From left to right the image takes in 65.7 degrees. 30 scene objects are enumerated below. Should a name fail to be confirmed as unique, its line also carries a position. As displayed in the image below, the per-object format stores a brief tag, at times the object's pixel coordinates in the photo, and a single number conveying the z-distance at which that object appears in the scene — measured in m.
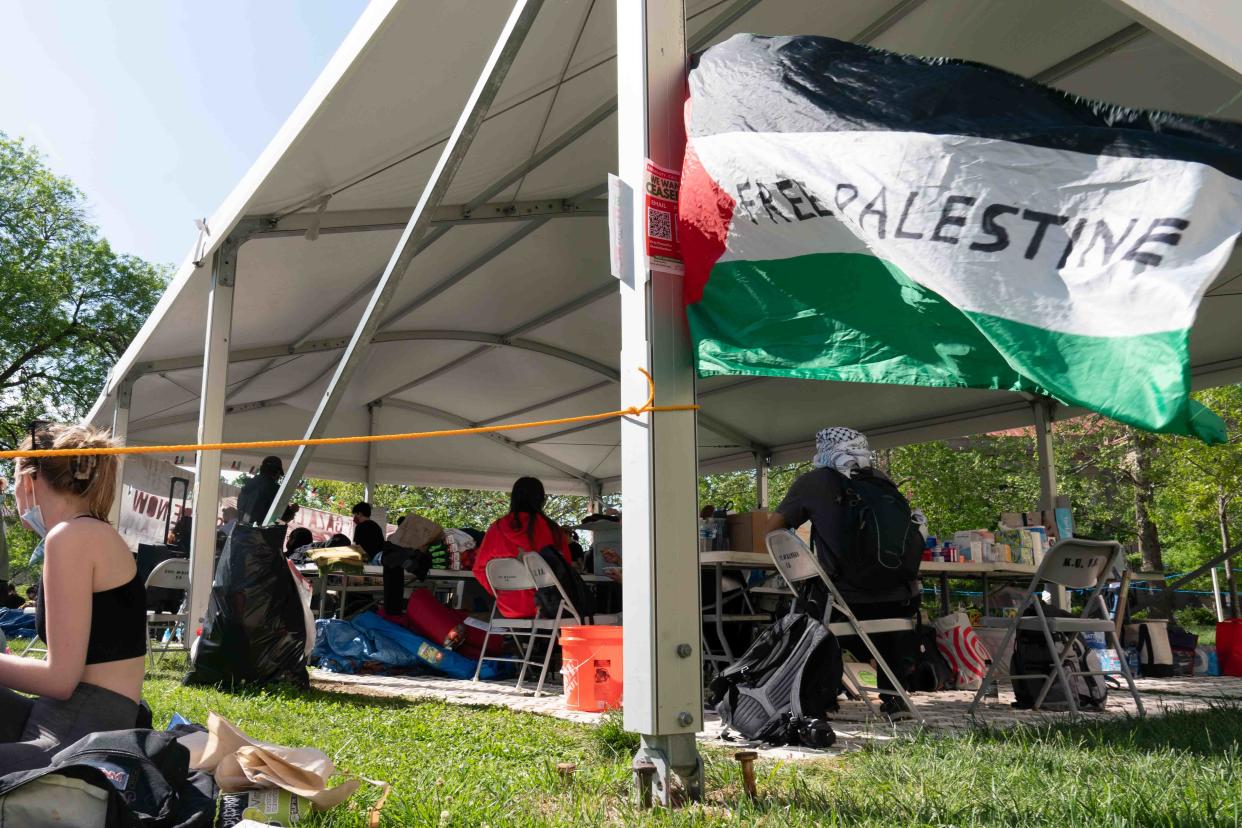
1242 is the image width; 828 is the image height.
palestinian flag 2.12
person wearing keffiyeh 4.61
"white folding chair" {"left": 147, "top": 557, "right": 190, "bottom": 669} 7.73
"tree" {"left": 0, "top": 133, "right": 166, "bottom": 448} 23.16
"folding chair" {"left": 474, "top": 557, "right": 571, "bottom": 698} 6.07
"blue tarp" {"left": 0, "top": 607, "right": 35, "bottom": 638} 10.10
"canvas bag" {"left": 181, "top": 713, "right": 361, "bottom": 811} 2.25
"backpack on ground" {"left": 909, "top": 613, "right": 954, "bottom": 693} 6.06
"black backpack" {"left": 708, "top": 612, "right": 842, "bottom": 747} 3.75
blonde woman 2.23
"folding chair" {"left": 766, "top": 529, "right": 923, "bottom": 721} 4.33
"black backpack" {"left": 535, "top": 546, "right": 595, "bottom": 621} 6.04
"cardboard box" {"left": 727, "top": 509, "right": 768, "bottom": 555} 6.79
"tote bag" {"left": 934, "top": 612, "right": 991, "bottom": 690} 6.44
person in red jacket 6.67
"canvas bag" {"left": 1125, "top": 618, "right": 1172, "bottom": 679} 8.11
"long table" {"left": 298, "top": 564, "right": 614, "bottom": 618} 7.61
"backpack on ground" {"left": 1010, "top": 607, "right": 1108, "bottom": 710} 5.38
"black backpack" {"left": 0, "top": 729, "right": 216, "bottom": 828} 1.86
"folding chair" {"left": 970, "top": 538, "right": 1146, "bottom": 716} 4.84
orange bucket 4.93
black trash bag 5.29
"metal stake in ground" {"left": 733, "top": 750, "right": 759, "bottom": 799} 2.56
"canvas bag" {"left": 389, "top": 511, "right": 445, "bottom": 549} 7.93
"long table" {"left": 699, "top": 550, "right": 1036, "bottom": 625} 5.73
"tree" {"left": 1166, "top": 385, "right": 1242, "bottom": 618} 15.80
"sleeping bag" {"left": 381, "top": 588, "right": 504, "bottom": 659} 7.55
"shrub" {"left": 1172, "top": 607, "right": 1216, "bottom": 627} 19.87
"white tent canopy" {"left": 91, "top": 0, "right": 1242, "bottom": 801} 2.91
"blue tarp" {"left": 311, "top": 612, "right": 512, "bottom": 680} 7.29
